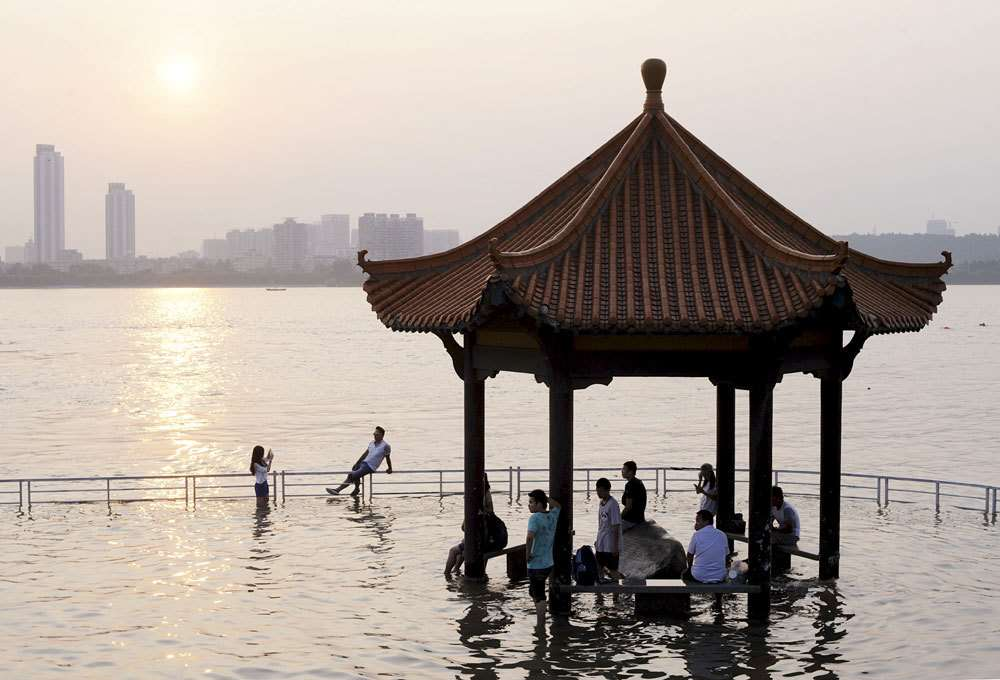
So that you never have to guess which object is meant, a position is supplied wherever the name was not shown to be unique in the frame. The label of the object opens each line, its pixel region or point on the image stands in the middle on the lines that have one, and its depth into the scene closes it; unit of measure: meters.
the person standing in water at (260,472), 26.81
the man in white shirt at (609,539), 17.91
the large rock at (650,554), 18.53
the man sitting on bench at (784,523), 19.88
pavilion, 16.19
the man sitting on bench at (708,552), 16.80
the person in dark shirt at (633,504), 19.06
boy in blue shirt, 16.78
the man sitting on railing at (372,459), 27.47
